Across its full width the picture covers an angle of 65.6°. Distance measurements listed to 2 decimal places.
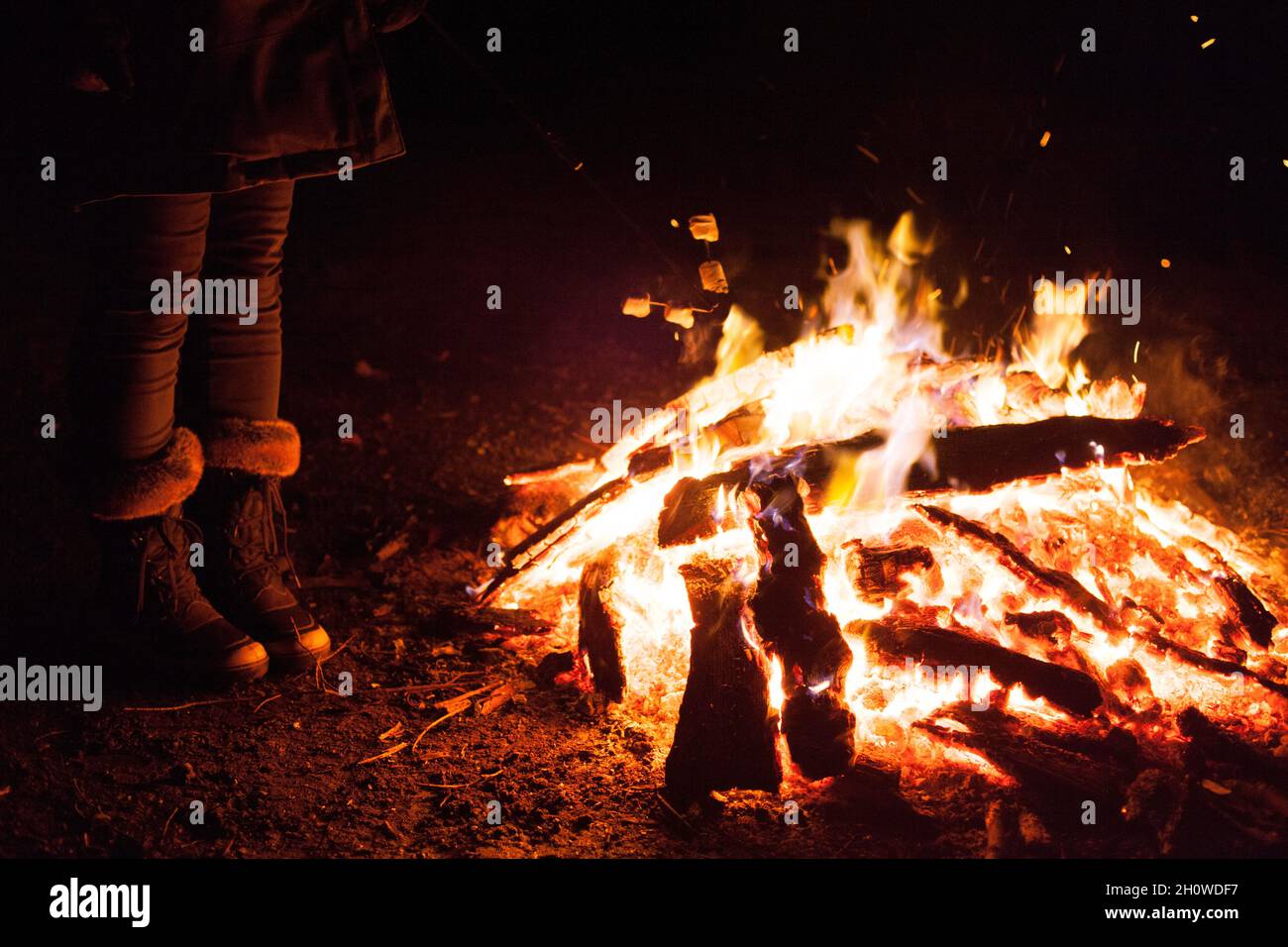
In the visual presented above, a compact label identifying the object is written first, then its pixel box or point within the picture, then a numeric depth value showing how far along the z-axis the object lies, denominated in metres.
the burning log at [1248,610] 3.03
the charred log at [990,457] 3.16
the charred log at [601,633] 3.09
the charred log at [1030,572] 3.01
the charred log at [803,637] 2.61
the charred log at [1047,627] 2.95
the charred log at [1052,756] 2.50
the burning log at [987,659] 2.76
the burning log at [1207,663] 2.83
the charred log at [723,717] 2.59
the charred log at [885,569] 3.00
